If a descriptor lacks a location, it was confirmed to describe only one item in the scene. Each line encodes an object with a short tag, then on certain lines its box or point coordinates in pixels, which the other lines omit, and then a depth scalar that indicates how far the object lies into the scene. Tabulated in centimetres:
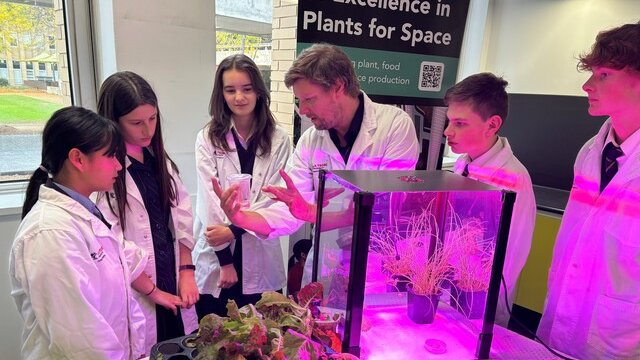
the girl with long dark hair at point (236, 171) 195
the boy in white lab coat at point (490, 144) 151
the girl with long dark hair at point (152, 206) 150
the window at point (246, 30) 263
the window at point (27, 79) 214
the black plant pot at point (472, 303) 112
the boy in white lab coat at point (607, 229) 135
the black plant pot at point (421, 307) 113
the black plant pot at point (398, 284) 112
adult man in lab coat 163
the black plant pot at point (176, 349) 90
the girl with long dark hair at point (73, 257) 113
